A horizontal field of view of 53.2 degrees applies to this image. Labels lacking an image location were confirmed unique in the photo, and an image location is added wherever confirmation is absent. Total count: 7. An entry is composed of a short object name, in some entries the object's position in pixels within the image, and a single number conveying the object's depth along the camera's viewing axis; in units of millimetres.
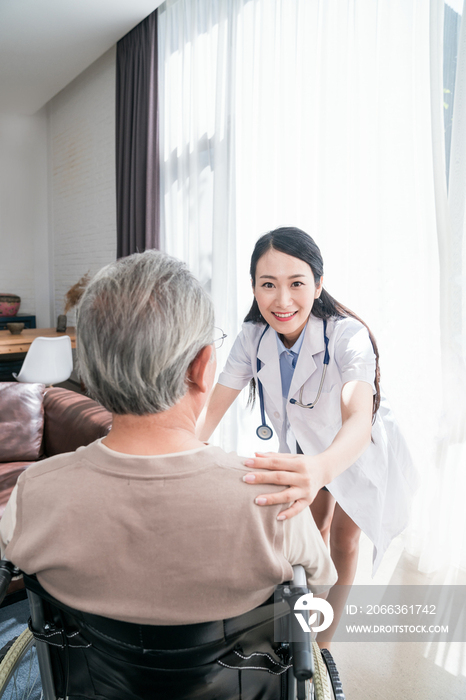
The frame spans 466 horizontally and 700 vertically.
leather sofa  2266
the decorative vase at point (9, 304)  6104
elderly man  655
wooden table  4125
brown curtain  3846
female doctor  1436
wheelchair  661
